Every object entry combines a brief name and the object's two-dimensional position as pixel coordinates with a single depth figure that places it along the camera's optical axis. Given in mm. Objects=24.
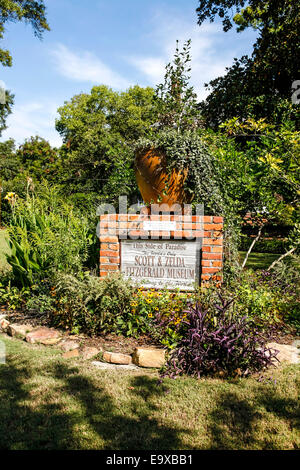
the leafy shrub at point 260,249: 10183
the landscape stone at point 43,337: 3705
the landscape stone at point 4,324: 4121
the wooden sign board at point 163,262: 4312
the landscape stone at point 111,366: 3152
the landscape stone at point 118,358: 3236
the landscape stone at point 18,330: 3900
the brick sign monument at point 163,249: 4246
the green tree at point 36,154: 26414
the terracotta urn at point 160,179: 4730
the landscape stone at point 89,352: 3358
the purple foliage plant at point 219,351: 2951
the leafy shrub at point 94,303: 3766
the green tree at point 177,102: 5375
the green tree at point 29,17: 17125
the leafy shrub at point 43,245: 4512
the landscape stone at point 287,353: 3275
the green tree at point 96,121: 15172
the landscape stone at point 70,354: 3367
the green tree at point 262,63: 10672
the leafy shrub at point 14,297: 4617
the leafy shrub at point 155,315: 3559
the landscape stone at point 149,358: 3172
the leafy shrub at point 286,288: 4145
